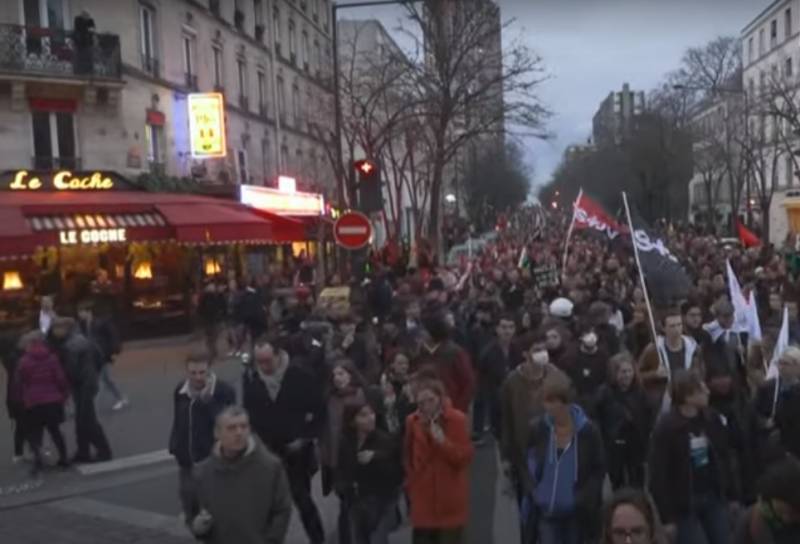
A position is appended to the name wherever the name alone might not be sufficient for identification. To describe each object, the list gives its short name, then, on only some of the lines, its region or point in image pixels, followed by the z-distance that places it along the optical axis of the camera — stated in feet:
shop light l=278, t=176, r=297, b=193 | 102.01
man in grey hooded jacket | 15.97
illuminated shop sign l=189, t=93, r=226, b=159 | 83.10
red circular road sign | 50.34
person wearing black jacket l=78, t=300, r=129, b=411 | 40.93
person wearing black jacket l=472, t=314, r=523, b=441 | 31.65
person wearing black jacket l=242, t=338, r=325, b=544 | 24.11
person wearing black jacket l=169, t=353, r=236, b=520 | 22.50
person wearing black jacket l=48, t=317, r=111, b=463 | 33.86
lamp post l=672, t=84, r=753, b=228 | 138.29
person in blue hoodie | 18.17
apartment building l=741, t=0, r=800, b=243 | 175.63
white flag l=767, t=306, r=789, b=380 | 25.72
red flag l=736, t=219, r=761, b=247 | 74.49
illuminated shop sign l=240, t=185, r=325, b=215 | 86.94
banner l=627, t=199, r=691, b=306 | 35.19
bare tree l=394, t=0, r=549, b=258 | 91.30
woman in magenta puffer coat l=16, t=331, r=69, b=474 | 32.01
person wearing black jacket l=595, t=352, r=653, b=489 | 22.18
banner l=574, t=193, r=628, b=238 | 62.28
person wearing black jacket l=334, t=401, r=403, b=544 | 20.33
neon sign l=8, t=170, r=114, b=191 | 67.41
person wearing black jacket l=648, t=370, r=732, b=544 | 18.03
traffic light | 53.62
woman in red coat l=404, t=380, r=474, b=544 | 18.62
